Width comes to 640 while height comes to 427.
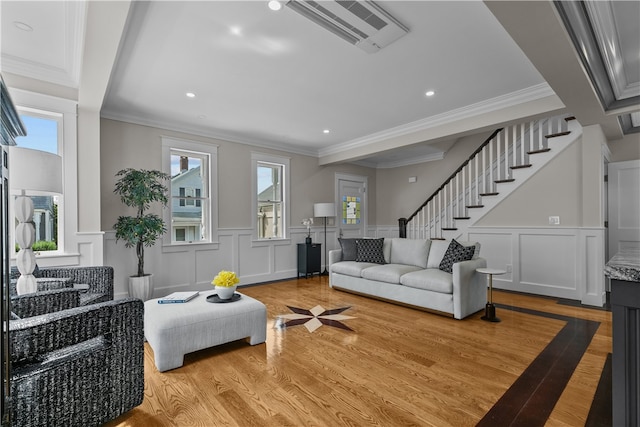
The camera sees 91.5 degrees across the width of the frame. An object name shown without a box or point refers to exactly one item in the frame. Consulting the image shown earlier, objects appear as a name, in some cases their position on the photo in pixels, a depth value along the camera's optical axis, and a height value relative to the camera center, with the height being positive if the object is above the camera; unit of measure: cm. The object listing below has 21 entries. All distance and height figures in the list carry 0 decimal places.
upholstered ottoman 238 -92
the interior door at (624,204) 447 +9
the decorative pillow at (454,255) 378 -53
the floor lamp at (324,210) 621 +6
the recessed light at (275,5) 210 +142
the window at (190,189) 475 +39
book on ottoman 283 -78
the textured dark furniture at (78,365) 141 -75
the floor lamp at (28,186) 190 +19
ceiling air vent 213 +141
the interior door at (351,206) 710 +15
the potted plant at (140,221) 386 -8
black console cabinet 603 -89
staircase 459 +60
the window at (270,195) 568 +34
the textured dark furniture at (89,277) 273 -56
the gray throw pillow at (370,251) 488 -61
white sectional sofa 356 -80
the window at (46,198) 328 +19
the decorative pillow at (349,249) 514 -61
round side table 347 -110
